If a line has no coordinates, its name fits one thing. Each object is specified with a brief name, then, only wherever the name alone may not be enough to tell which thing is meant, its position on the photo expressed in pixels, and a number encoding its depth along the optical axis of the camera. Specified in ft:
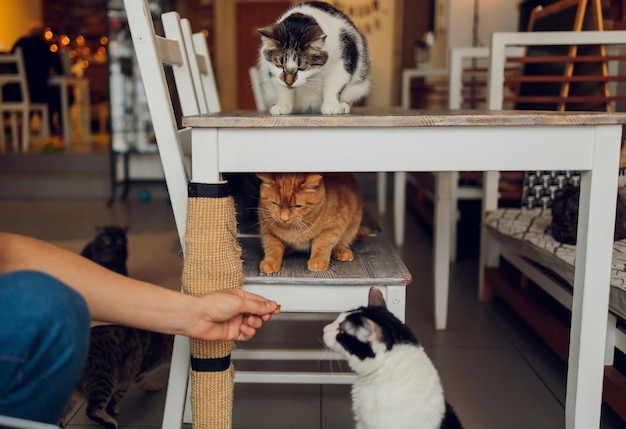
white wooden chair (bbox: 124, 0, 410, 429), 3.54
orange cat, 3.84
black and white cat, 3.51
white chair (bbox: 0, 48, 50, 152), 19.04
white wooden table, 3.31
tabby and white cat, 3.99
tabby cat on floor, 4.41
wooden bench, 4.53
